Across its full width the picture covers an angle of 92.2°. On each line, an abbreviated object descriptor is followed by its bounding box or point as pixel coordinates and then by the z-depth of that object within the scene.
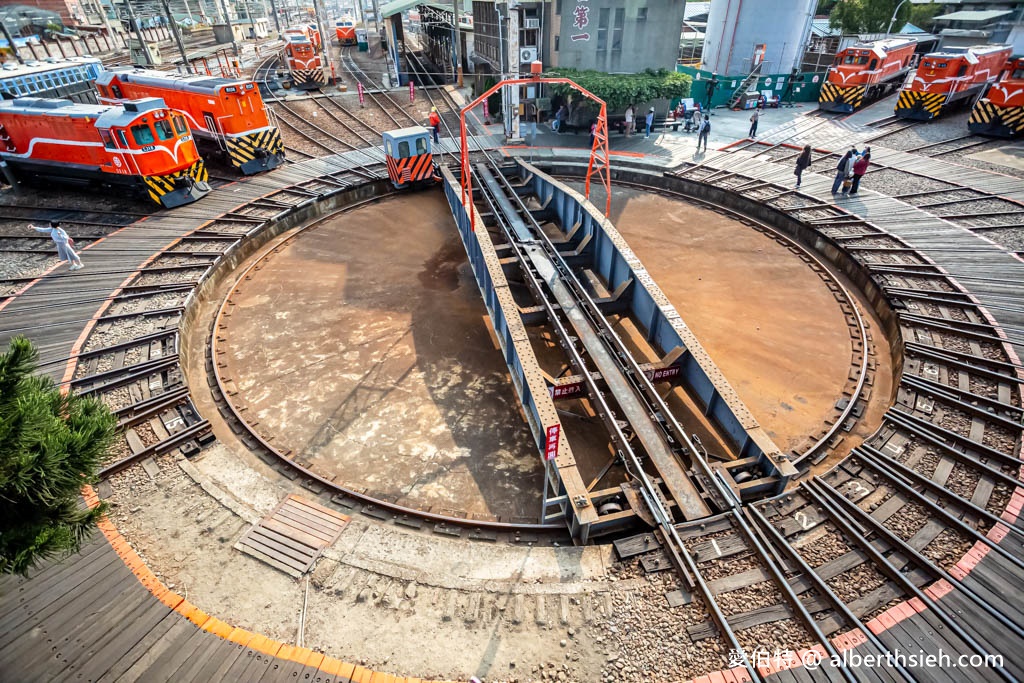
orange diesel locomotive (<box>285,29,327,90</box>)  30.27
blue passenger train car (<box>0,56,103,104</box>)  24.41
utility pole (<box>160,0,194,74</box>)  25.79
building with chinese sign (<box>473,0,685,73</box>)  22.39
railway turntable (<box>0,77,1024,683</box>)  5.70
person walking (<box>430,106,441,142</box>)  19.73
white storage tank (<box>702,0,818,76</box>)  29.77
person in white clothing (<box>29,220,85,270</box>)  12.49
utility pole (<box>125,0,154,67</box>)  27.60
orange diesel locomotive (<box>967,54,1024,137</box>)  20.27
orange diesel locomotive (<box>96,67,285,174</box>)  18.44
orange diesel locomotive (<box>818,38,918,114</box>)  26.34
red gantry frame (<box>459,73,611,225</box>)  11.57
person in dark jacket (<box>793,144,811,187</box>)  17.02
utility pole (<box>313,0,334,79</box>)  30.98
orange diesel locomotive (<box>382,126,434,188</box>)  17.75
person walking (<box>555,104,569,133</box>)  24.02
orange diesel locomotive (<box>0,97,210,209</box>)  15.26
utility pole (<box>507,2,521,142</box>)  20.34
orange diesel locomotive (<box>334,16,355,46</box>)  51.21
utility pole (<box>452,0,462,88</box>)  28.10
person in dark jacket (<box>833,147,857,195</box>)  16.09
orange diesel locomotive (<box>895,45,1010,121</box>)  23.59
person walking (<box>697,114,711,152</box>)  20.48
